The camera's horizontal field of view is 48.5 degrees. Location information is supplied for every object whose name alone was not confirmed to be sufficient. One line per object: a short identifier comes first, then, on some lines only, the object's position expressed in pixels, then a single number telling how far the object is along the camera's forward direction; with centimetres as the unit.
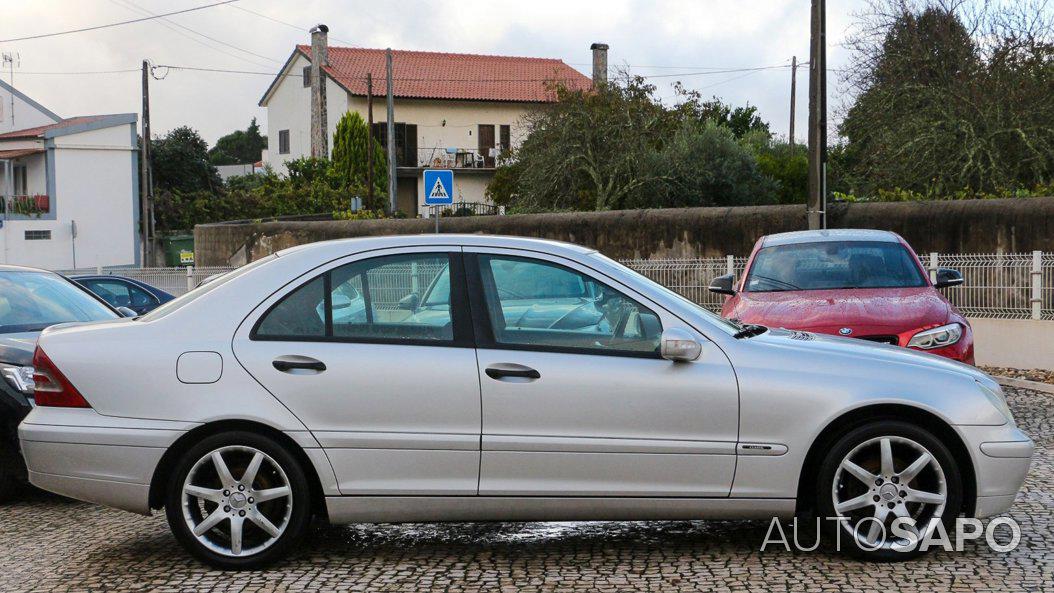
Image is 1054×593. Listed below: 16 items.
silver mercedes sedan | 516
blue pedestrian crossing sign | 1889
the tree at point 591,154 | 3431
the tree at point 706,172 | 3438
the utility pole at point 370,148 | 4595
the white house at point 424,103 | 5744
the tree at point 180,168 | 6350
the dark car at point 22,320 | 695
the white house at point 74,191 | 4978
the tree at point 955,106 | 2330
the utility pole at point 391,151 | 3753
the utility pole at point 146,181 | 3944
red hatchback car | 868
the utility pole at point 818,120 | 1888
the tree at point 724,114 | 3750
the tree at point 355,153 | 5319
